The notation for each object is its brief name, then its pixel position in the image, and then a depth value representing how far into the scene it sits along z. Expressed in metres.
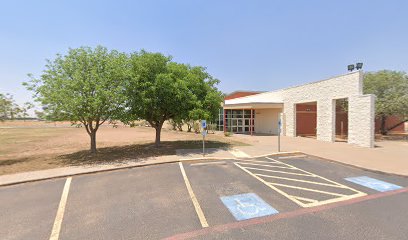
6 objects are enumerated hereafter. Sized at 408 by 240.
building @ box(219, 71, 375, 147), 15.34
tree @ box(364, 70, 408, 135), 18.53
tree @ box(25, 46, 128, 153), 9.95
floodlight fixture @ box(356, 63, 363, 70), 15.70
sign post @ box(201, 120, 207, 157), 10.86
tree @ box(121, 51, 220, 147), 11.68
